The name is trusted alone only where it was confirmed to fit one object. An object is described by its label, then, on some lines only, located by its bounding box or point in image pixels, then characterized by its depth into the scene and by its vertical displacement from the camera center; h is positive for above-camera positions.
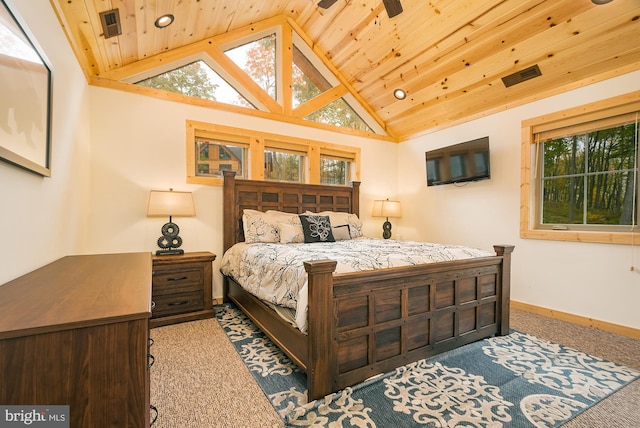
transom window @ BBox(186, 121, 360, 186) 3.65 +0.80
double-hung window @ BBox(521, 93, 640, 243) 2.79 +0.45
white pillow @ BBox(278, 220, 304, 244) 3.33 -0.24
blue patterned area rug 1.57 -1.10
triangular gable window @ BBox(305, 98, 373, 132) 4.55 +1.58
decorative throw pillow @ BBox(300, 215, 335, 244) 3.44 -0.19
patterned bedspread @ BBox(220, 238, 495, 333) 1.92 -0.36
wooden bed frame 1.71 -0.75
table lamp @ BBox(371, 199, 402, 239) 4.68 +0.08
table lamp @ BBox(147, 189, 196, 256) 3.06 +0.02
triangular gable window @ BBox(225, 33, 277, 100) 3.94 +2.12
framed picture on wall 1.19 +0.54
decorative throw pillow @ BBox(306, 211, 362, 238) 3.85 -0.10
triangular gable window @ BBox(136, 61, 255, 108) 3.50 +1.61
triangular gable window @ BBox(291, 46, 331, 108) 4.38 +2.06
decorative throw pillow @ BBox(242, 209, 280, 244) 3.37 -0.20
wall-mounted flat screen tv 3.75 +0.72
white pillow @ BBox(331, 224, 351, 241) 3.66 -0.25
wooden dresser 0.77 -0.41
